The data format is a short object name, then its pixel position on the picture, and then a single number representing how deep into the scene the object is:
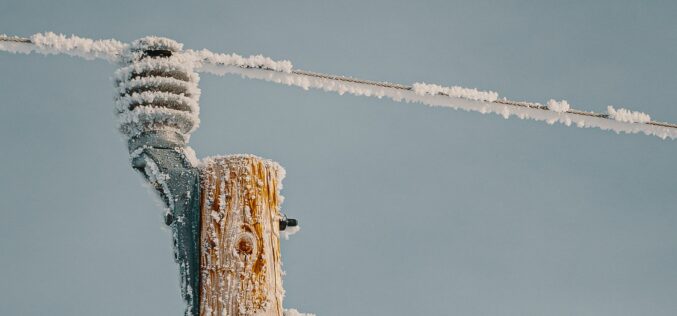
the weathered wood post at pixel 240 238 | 6.77
